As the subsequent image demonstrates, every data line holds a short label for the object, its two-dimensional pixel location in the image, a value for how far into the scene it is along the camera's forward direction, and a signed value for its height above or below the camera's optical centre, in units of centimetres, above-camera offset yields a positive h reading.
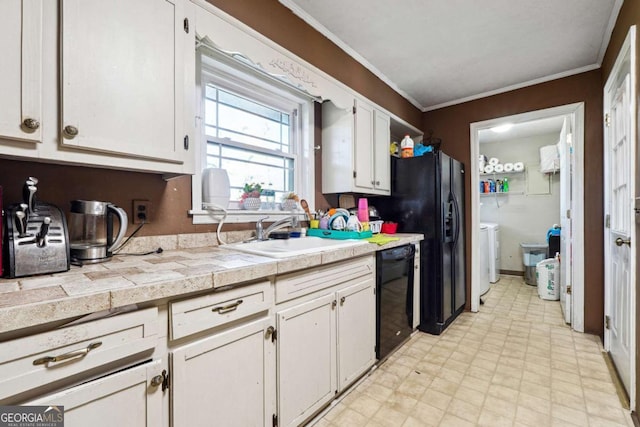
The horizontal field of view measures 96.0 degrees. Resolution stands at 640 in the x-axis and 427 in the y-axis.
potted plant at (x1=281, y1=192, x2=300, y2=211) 218 +9
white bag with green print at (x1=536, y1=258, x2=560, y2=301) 364 -87
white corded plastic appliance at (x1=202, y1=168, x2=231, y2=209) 169 +15
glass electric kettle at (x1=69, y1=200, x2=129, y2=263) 111 -7
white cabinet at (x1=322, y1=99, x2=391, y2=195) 235 +54
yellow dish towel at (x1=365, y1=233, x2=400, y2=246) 195 -19
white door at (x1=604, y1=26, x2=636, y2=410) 160 +0
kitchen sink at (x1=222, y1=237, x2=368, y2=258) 143 -19
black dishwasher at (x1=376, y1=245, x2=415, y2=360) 201 -65
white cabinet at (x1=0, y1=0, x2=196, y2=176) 89 +47
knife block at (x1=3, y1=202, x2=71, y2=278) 88 -10
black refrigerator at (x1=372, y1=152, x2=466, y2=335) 264 -6
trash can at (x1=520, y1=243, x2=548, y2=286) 447 -72
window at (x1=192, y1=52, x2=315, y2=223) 181 +59
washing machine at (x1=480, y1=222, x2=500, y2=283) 429 -64
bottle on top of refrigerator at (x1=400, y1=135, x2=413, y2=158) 296 +67
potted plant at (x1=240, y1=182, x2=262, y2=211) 193 +12
